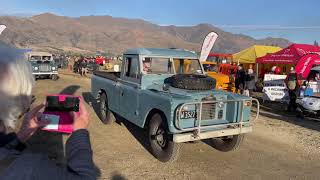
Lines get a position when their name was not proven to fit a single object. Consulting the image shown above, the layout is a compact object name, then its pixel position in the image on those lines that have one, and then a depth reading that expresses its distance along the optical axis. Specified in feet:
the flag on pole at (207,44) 43.82
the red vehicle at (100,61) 82.37
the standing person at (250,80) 39.48
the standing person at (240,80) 38.79
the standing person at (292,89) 30.94
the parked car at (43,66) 51.80
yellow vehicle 33.44
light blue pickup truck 14.58
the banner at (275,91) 33.97
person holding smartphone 3.36
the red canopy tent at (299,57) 41.02
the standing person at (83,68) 67.50
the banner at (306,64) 40.85
